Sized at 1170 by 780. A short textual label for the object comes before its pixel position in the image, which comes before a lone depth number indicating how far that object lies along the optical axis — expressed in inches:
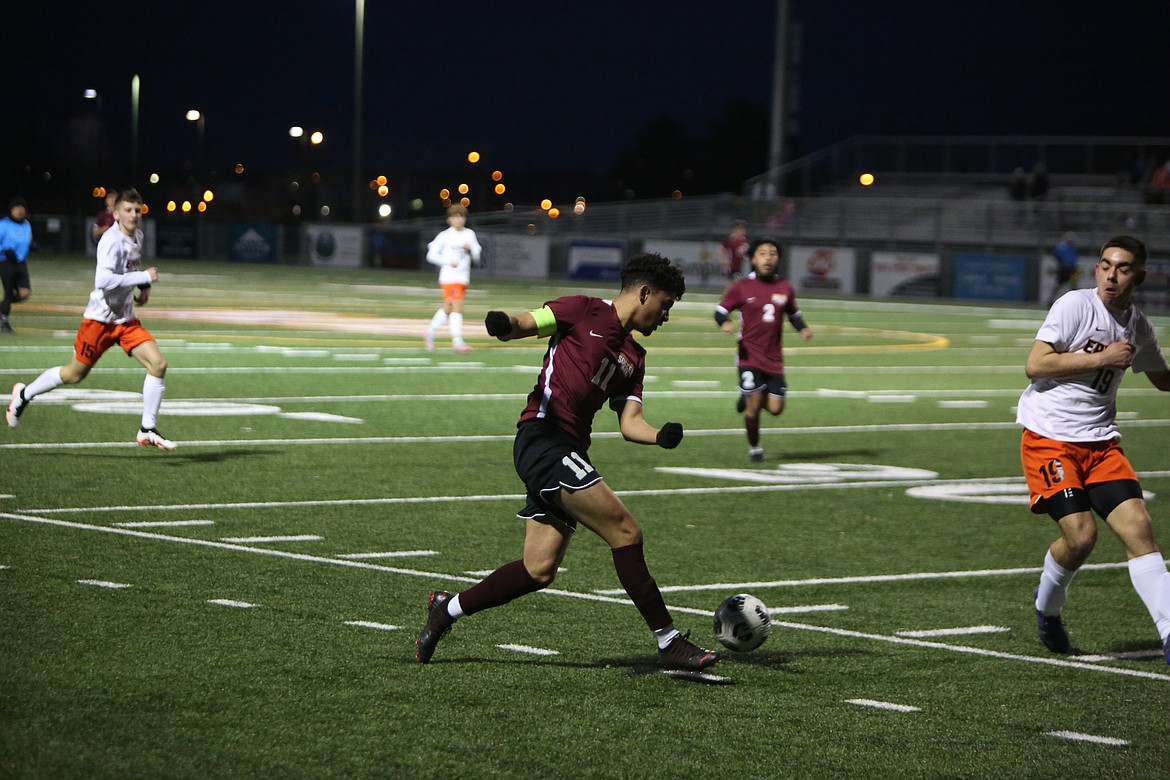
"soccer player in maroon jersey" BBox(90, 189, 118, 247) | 535.0
